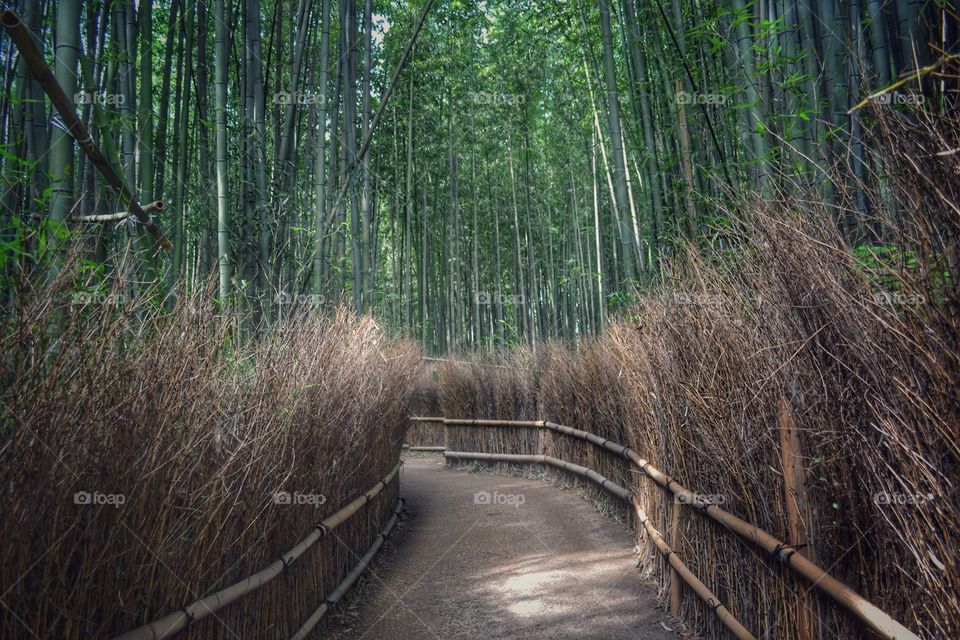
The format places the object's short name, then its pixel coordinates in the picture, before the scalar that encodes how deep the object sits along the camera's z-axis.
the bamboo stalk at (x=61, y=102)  1.43
